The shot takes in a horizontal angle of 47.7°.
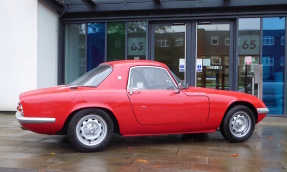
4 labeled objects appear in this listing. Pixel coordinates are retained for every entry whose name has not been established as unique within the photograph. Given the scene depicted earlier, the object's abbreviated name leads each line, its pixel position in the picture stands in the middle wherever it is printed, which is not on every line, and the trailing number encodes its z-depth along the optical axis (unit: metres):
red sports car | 5.30
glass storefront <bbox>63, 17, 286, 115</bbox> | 10.09
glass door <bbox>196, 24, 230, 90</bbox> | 10.52
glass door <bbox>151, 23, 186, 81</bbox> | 10.79
